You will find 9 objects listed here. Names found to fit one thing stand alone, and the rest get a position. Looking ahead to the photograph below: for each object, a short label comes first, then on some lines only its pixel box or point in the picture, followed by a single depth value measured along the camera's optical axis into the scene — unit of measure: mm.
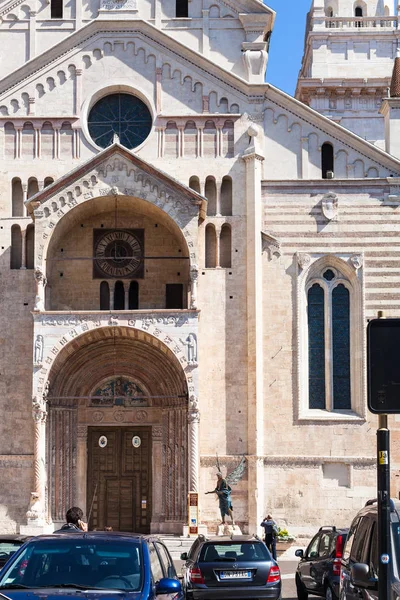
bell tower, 45594
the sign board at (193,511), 30844
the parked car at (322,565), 18611
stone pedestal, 30672
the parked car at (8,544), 17438
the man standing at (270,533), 28750
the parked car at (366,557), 11297
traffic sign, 9617
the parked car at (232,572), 17500
